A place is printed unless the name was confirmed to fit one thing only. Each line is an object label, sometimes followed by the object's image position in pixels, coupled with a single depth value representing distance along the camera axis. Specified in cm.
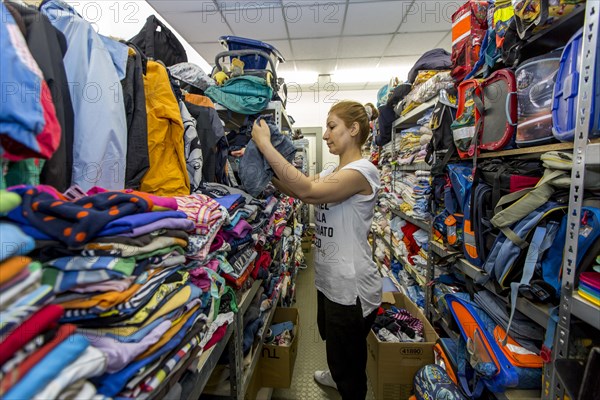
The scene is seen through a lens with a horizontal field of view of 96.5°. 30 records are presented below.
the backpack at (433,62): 216
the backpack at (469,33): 150
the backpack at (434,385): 136
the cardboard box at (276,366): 167
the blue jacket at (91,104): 74
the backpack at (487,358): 104
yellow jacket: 97
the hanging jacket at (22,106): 39
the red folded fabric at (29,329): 31
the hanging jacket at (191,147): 111
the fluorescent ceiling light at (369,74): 468
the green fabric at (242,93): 149
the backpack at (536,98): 100
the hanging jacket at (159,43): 134
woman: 136
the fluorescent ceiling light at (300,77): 474
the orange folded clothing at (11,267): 32
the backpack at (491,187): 109
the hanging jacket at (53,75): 62
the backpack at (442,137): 169
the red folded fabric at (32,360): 31
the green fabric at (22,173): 54
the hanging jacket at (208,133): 123
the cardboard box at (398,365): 171
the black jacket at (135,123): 88
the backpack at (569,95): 79
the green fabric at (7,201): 35
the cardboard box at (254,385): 142
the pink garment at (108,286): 45
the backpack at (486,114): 119
